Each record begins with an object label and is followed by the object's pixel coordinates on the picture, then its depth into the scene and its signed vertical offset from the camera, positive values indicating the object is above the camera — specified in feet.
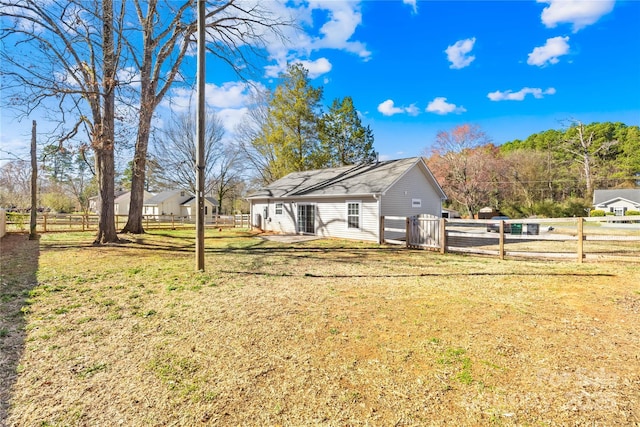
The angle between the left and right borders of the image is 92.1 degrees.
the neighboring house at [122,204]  148.97 +6.72
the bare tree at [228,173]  104.89 +16.79
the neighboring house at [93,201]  164.55 +9.51
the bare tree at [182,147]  91.81 +21.29
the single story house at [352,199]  45.03 +3.08
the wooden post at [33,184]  42.02 +4.76
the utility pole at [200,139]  23.02 +6.00
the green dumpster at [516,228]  52.75 -1.84
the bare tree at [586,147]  126.52 +30.00
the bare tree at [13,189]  87.87 +10.46
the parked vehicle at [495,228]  55.72 -2.08
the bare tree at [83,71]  32.14 +16.23
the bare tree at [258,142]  88.02 +22.37
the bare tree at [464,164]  101.81 +18.37
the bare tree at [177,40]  39.24 +24.71
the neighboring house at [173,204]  134.82 +6.23
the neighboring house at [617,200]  105.81 +6.15
